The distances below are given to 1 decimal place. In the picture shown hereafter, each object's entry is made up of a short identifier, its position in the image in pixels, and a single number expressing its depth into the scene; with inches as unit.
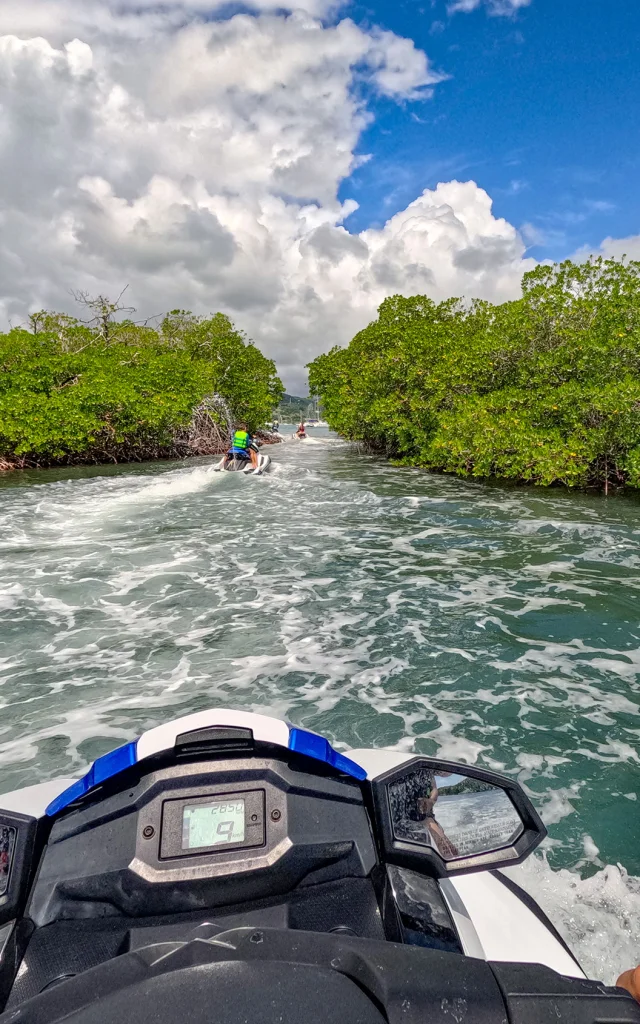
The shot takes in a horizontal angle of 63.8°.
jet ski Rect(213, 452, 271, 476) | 641.0
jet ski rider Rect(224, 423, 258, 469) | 639.8
